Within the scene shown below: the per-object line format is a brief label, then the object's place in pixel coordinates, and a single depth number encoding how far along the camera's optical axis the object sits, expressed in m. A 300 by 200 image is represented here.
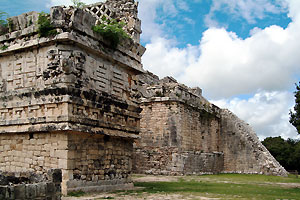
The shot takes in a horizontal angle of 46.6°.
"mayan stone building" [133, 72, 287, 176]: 18.33
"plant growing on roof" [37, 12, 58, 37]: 9.52
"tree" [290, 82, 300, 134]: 18.48
